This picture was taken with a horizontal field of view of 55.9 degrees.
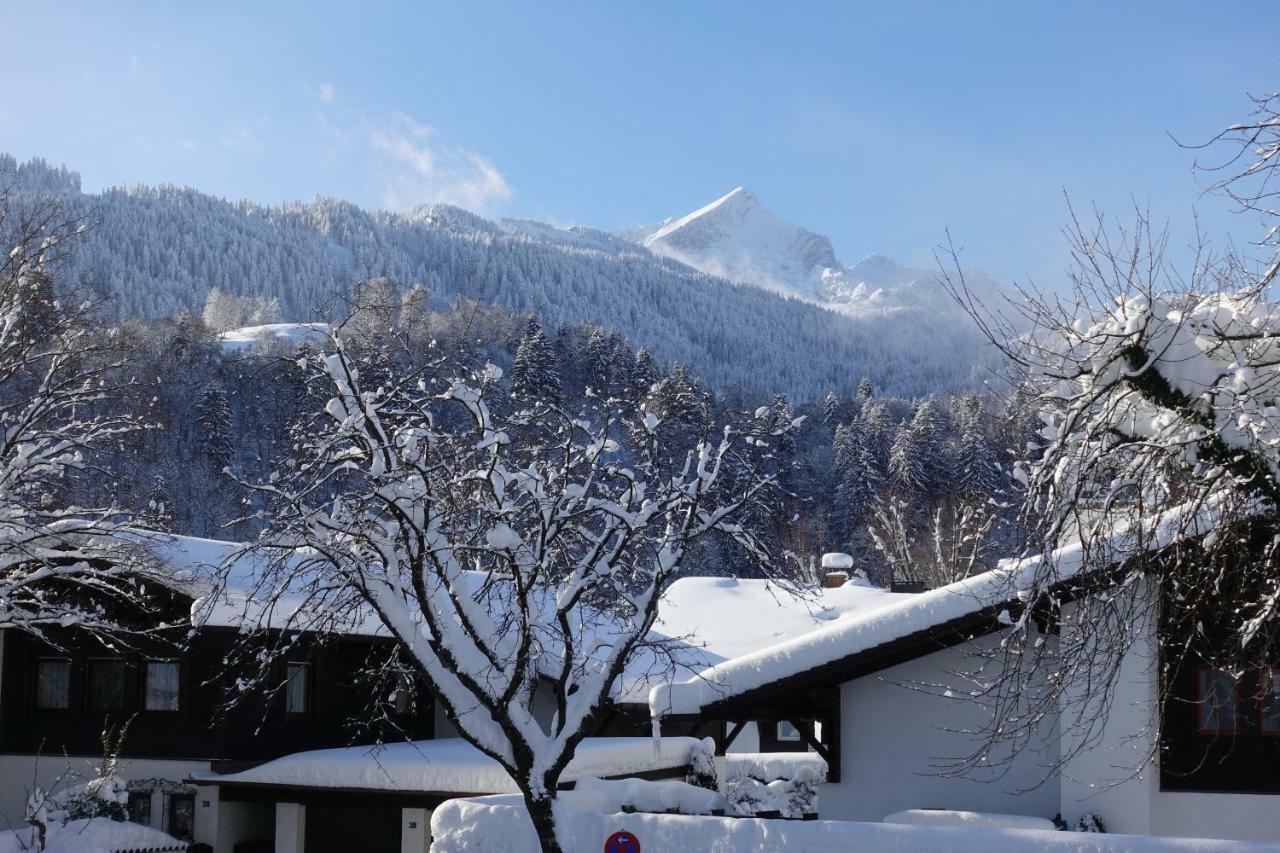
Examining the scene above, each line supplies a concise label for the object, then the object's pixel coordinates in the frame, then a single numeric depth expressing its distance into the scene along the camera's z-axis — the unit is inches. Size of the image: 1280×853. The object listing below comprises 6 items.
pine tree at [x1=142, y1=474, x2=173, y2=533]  873.0
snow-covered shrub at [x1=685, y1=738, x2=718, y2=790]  940.0
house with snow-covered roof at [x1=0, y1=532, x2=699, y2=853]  800.9
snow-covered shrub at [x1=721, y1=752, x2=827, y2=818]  1087.6
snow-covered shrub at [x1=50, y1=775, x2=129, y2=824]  770.2
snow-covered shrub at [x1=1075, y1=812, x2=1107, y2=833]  501.7
